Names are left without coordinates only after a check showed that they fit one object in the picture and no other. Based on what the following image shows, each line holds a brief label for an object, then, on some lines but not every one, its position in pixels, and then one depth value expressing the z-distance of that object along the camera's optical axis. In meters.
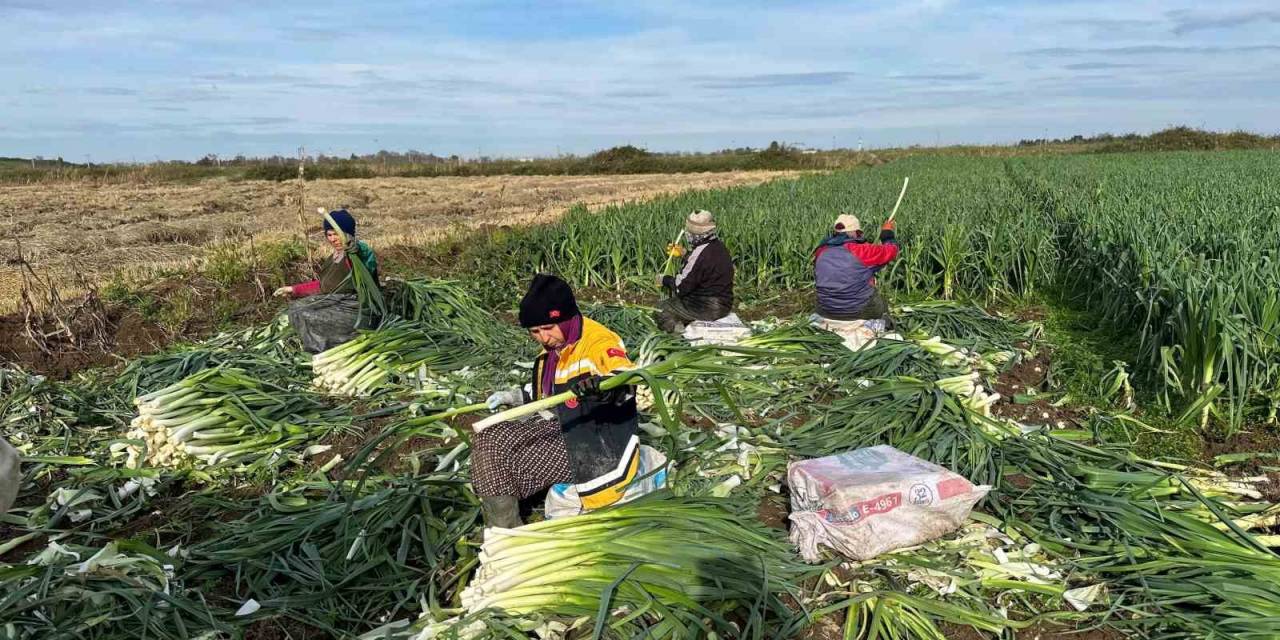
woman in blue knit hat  5.34
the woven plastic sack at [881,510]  2.87
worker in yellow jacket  2.90
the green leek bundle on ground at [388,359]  5.04
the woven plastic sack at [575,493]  3.11
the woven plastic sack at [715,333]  5.51
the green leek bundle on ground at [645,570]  2.41
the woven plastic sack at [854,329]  5.45
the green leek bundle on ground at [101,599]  2.49
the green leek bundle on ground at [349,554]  2.75
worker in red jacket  5.61
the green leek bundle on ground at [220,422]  4.02
